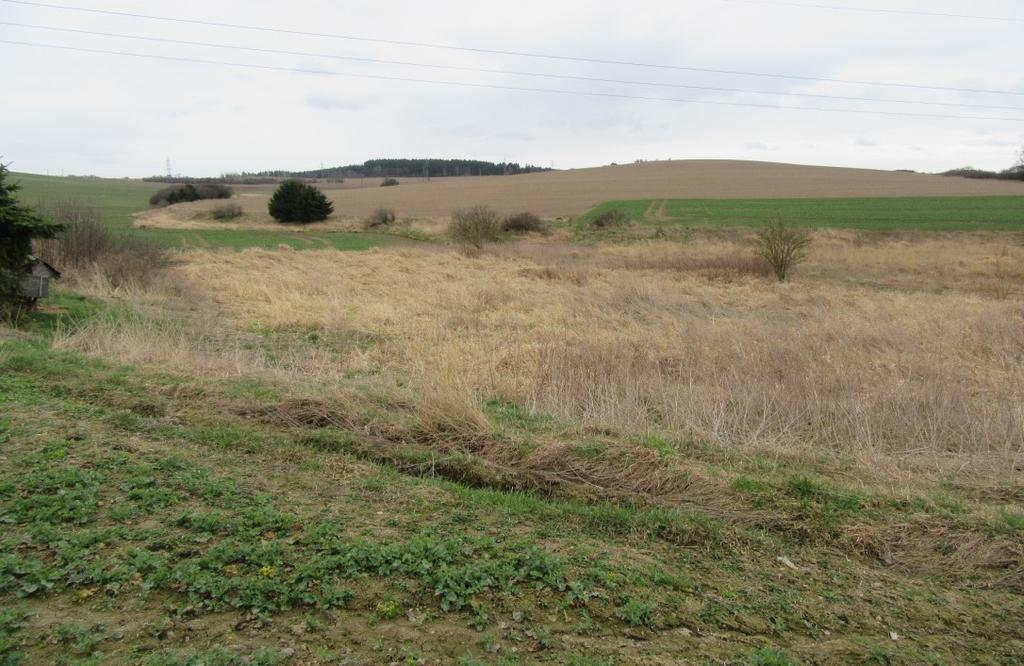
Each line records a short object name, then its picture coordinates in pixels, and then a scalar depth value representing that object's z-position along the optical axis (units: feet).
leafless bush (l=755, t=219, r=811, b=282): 88.33
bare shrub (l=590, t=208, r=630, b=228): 163.73
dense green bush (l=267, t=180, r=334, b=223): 197.47
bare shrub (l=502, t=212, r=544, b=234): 164.11
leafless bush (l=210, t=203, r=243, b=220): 208.95
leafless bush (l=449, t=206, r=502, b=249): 133.80
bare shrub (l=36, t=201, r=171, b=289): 59.00
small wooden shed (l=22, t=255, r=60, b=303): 36.83
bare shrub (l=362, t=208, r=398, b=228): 191.93
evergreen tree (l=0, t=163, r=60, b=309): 35.45
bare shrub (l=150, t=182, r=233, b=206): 261.85
